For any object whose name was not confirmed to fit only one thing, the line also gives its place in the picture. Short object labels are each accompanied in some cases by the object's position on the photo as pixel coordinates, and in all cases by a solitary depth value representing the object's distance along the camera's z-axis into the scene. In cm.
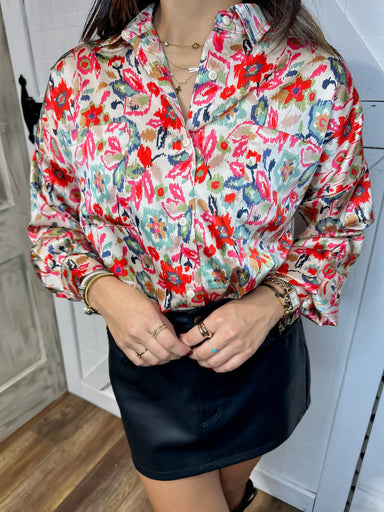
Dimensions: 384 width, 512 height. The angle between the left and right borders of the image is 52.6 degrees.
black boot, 97
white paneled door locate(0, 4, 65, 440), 135
